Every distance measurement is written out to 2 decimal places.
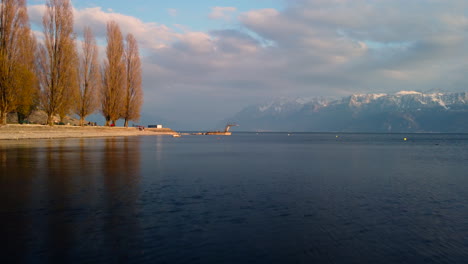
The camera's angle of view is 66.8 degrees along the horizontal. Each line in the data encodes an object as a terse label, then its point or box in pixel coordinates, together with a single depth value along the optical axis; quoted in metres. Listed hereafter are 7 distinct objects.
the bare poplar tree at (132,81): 73.94
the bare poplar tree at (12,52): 41.16
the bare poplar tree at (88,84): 60.22
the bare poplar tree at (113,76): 67.56
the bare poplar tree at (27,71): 44.41
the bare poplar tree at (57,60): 49.12
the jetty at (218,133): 129.81
